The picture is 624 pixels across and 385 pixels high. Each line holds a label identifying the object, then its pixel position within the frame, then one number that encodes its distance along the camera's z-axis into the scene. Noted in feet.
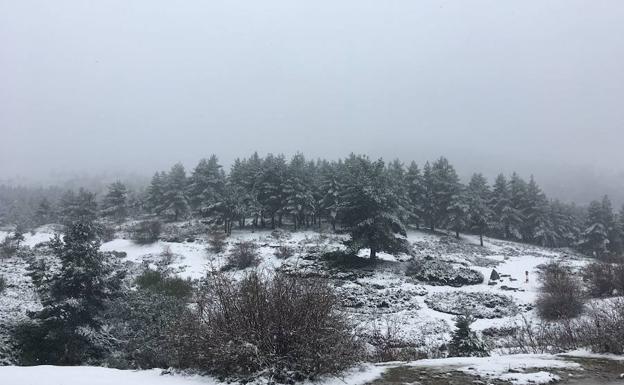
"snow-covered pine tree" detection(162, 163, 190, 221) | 200.03
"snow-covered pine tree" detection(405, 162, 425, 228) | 201.67
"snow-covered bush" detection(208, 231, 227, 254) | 130.82
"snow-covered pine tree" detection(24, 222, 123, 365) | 54.08
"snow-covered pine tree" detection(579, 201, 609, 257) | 193.36
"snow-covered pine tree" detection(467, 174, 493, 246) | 176.24
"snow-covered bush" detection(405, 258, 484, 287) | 97.66
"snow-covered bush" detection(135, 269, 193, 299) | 71.67
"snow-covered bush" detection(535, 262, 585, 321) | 67.51
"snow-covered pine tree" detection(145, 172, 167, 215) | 209.50
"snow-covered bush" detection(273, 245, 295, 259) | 116.09
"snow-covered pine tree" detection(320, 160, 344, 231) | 180.65
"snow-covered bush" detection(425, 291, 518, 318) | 75.97
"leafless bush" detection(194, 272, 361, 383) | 21.07
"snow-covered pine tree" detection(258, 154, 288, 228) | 175.63
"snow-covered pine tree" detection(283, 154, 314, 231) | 172.35
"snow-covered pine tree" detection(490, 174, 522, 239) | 208.95
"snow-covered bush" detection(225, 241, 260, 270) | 108.06
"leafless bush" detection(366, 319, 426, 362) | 31.63
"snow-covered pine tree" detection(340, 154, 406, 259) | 110.42
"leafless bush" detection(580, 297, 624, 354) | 27.61
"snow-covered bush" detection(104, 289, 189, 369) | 44.52
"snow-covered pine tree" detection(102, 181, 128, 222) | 213.66
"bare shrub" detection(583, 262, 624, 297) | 75.02
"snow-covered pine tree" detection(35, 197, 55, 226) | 240.12
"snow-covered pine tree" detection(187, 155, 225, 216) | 206.15
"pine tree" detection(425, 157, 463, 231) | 192.24
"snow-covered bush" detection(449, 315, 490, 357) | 36.24
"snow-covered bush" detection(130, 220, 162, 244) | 146.41
